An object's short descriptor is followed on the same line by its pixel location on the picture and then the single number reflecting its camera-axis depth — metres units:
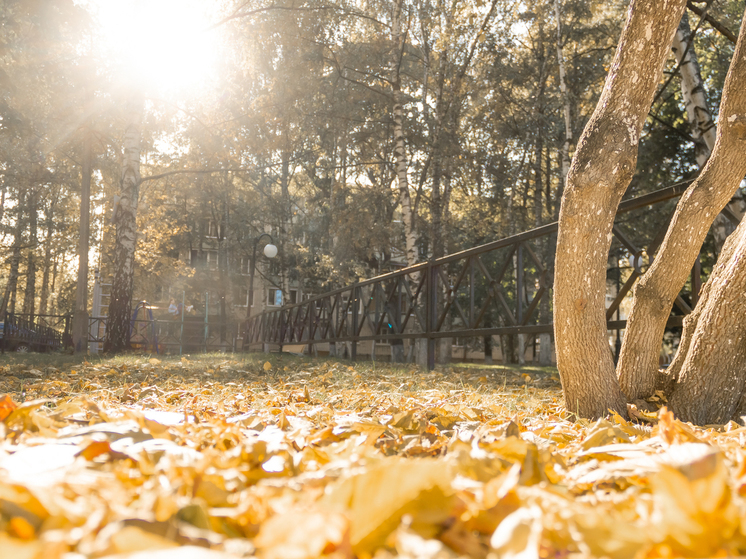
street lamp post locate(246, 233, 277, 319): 16.19
